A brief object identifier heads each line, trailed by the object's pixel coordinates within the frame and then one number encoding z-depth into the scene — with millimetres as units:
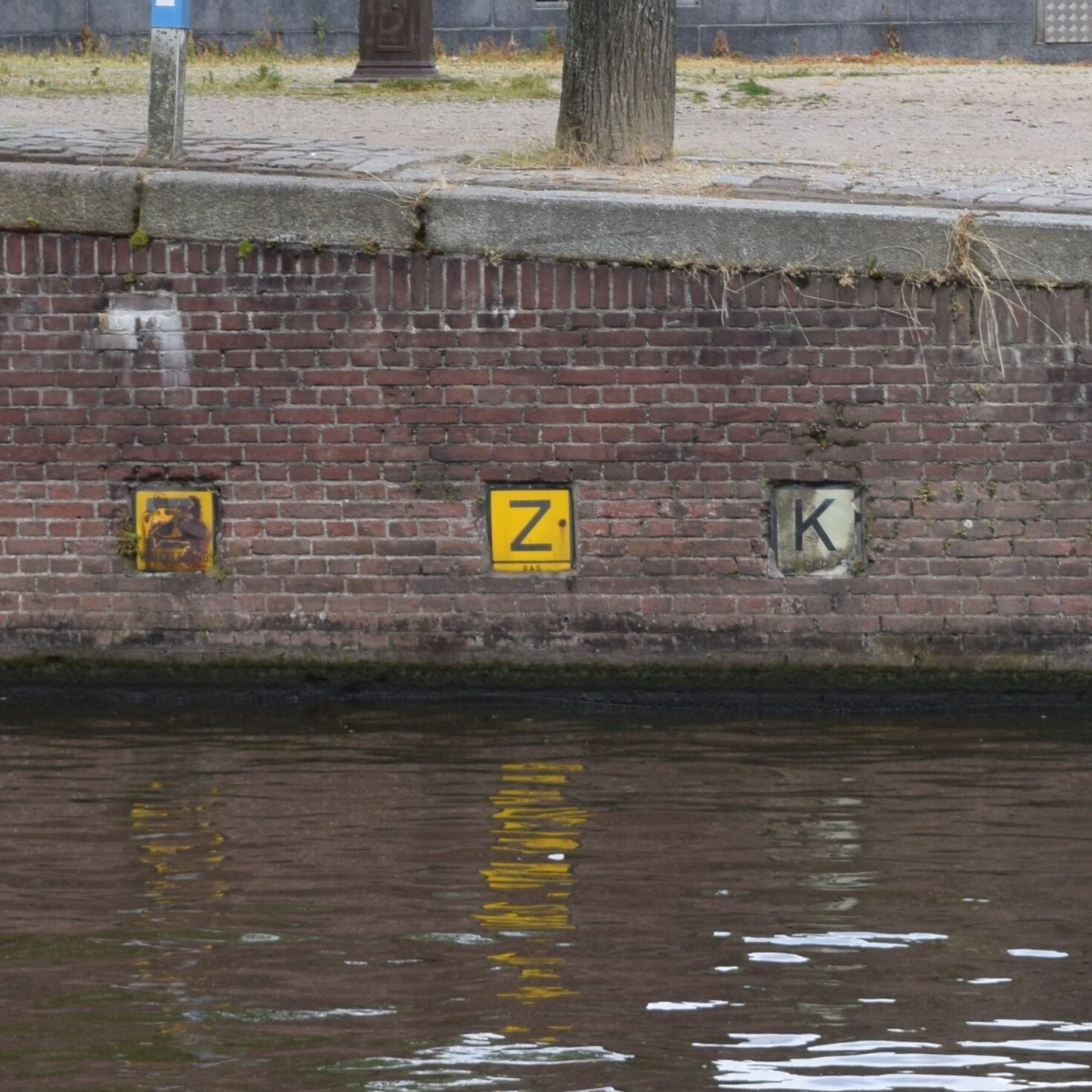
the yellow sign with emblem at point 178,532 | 15617
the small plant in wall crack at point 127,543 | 15648
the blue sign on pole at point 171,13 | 15859
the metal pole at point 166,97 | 16109
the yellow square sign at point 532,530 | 15328
